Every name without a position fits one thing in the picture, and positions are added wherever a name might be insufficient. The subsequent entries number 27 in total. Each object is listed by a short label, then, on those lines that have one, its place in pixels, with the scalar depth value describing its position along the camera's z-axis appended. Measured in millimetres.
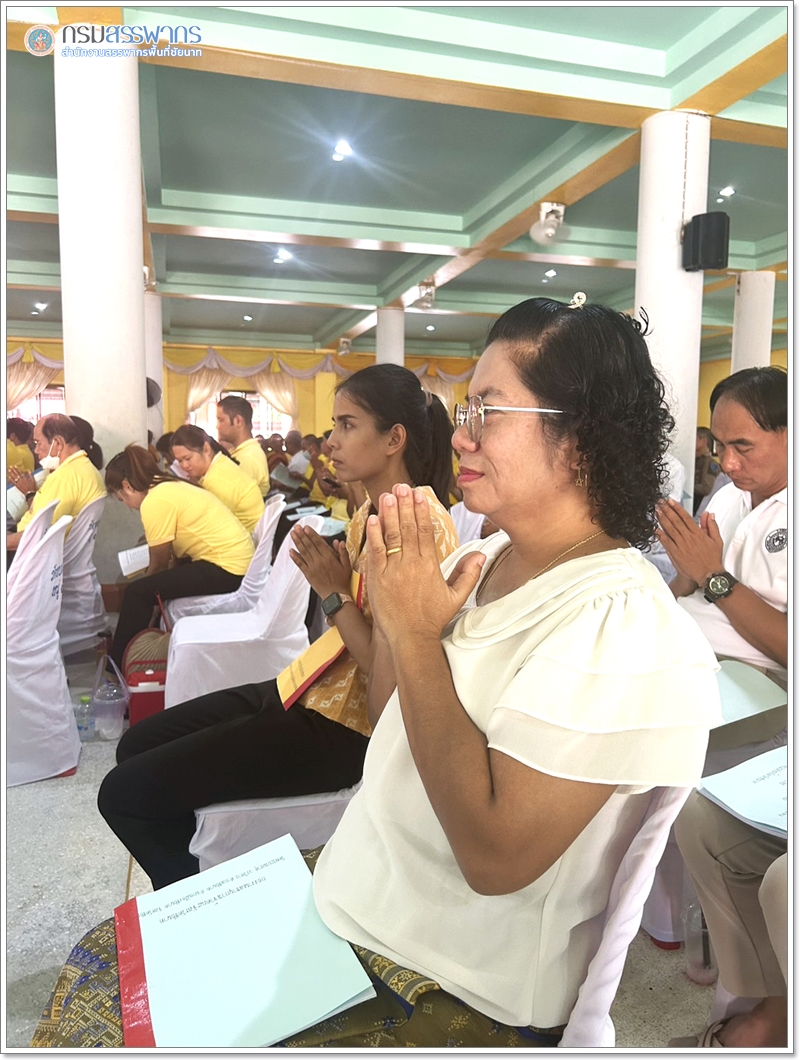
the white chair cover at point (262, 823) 1428
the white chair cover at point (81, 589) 3225
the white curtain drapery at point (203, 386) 13391
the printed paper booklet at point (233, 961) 782
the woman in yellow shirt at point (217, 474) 4102
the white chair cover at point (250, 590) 3051
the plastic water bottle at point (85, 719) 2598
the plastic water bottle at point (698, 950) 1417
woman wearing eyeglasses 700
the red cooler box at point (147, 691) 2596
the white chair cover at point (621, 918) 732
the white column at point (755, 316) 7418
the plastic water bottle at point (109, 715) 2611
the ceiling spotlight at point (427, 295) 8594
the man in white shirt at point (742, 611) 1139
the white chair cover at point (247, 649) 2355
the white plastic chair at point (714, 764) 1446
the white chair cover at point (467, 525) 3234
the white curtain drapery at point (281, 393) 14102
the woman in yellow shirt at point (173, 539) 3279
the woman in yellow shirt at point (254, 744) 1421
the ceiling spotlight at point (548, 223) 5641
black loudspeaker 4102
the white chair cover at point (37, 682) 2191
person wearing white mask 3072
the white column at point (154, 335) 8086
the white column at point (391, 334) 10180
